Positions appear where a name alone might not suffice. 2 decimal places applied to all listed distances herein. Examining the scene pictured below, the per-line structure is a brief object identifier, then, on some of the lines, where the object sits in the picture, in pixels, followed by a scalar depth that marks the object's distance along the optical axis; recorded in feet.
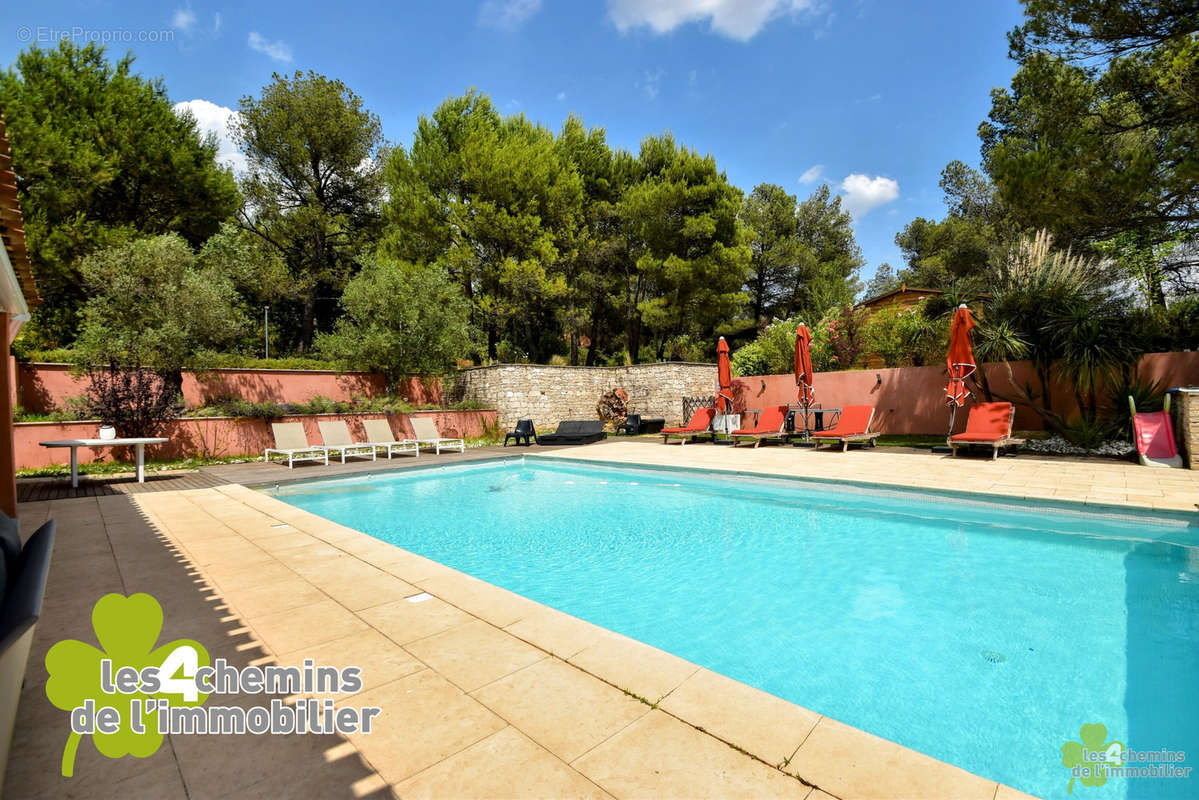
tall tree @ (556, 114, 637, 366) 66.69
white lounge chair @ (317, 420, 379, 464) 37.80
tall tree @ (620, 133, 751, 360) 60.39
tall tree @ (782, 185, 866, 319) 83.34
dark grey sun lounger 47.85
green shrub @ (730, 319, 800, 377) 52.49
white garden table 24.76
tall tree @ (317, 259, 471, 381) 49.88
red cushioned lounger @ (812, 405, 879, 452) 35.32
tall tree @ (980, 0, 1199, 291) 26.96
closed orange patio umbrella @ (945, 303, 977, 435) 31.32
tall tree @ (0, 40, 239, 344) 48.42
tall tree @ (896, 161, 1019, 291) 74.95
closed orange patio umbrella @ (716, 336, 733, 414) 44.34
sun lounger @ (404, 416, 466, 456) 43.03
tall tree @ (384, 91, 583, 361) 59.11
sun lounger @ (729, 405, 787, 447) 40.11
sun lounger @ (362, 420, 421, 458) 40.93
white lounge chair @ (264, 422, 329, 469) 35.24
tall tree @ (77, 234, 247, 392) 36.55
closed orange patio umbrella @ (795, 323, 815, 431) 38.60
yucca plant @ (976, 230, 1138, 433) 30.17
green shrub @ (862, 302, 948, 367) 40.52
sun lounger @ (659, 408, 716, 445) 44.57
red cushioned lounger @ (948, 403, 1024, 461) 29.30
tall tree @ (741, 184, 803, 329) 83.61
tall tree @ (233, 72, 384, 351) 66.33
